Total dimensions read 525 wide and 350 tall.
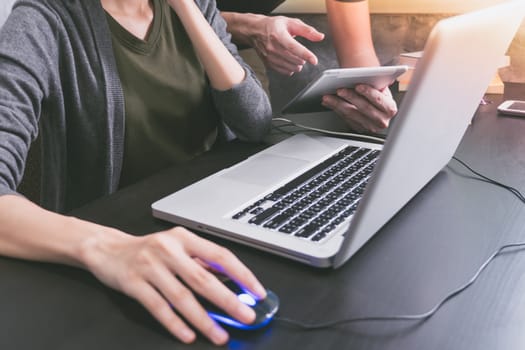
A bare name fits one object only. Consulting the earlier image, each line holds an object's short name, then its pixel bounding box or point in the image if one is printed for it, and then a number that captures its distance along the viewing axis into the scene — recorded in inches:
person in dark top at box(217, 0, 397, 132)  40.5
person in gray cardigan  21.1
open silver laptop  19.4
